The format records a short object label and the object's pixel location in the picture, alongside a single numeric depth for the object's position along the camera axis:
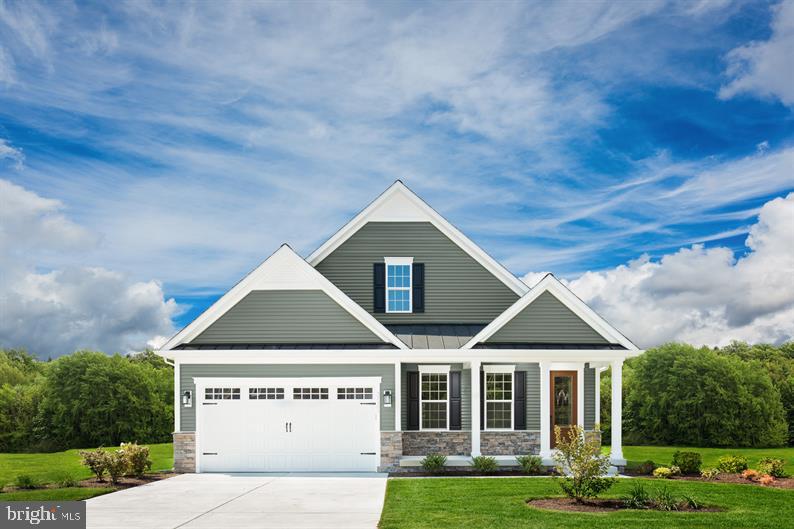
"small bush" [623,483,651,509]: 14.03
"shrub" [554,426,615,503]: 14.20
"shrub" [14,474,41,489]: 17.53
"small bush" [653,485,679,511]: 13.80
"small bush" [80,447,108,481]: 18.27
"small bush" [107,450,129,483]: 18.17
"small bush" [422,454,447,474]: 19.75
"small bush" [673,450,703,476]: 18.89
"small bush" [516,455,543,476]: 19.59
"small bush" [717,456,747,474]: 18.97
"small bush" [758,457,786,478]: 17.99
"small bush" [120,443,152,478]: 18.81
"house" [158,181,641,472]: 20.61
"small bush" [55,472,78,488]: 17.69
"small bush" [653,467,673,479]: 18.83
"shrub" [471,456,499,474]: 19.78
